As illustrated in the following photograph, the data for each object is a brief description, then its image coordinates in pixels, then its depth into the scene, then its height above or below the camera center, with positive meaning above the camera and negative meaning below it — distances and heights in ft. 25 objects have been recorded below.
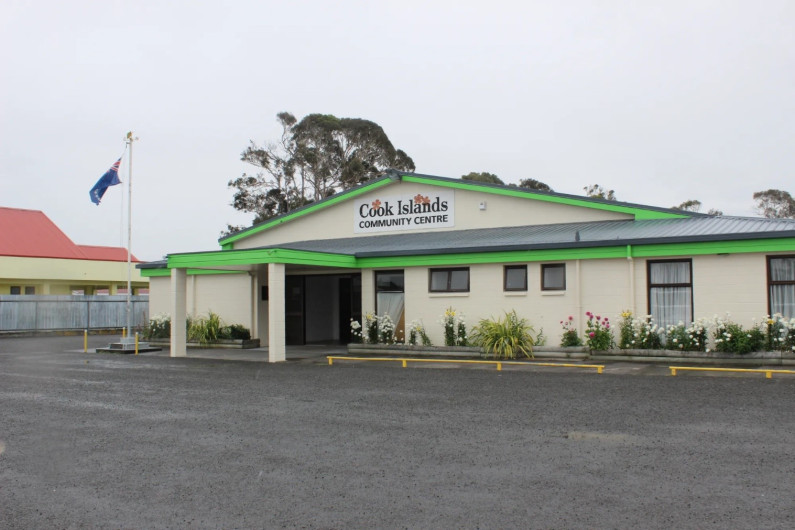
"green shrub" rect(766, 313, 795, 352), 46.68 -1.98
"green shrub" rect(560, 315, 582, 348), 55.01 -2.43
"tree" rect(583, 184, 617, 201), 159.69 +27.00
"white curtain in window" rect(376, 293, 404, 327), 64.95 +0.25
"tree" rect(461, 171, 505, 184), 171.13 +33.37
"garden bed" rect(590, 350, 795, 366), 46.42 -3.75
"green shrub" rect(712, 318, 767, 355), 47.52 -2.33
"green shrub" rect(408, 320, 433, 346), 61.93 -2.38
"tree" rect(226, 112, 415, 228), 154.81 +33.96
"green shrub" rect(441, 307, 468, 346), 59.82 -1.96
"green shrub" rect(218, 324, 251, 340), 73.41 -2.64
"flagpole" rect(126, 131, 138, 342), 70.49 +11.52
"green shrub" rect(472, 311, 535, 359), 55.47 -2.59
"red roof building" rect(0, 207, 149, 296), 123.24 +9.04
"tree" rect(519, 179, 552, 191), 178.48 +32.57
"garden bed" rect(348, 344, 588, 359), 54.90 -3.84
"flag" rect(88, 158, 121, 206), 71.51 +13.44
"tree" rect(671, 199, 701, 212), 156.28 +23.22
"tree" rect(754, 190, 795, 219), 150.71 +23.00
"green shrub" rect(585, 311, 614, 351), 53.36 -2.23
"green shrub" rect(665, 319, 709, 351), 49.78 -2.34
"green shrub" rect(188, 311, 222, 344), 74.08 -2.33
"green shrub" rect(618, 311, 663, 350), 51.96 -2.12
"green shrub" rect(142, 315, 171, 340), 78.48 -2.20
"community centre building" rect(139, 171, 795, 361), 50.70 +3.82
